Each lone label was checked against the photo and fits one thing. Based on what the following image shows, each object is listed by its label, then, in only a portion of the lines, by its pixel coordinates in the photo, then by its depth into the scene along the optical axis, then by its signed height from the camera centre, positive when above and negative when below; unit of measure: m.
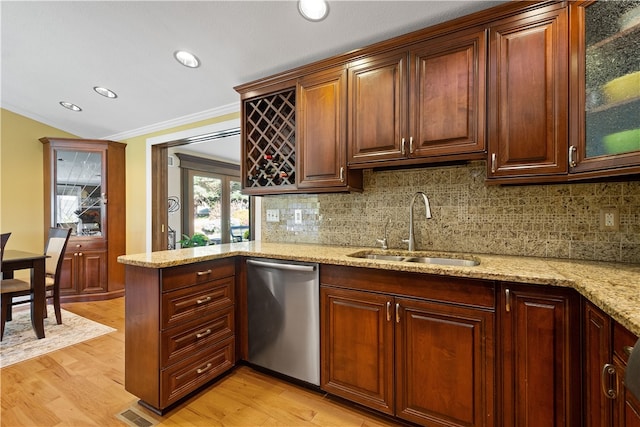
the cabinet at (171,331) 1.65 -0.73
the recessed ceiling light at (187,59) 2.45 +1.33
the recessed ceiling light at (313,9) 1.86 +1.33
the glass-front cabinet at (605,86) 1.23 +0.57
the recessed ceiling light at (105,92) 3.15 +1.34
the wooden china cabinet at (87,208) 3.87 +0.05
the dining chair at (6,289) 2.59 -0.71
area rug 2.43 -1.19
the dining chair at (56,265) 3.03 -0.57
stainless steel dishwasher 1.87 -0.72
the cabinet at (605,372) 0.85 -0.55
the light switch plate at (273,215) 2.83 -0.04
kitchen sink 1.90 -0.33
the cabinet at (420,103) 1.67 +0.68
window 5.17 +0.21
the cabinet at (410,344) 1.38 -0.71
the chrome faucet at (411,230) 2.06 -0.14
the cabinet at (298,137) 2.12 +0.60
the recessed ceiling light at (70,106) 3.57 +1.33
